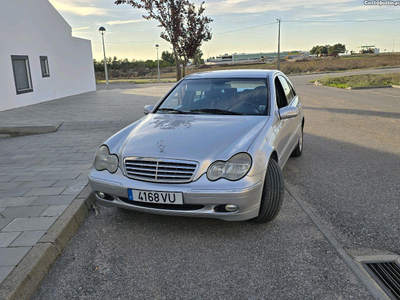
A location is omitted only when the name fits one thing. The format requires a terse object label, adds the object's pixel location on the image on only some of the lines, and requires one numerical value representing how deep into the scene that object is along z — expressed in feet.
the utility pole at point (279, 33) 157.07
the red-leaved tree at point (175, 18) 44.60
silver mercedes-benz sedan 10.14
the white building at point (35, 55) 44.24
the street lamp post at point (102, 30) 79.57
